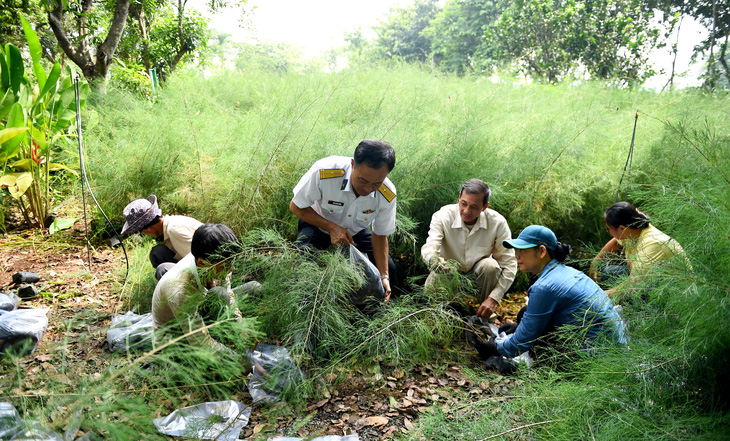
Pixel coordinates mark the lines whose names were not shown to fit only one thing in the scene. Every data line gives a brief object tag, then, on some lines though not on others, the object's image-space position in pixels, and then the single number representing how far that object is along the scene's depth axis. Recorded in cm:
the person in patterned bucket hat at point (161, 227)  274
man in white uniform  265
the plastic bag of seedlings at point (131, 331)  243
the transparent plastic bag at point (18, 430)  123
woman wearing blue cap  212
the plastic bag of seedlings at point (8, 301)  257
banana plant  354
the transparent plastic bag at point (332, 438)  184
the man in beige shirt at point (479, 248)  299
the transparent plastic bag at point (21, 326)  226
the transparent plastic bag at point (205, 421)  166
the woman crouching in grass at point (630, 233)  258
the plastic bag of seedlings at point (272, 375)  208
